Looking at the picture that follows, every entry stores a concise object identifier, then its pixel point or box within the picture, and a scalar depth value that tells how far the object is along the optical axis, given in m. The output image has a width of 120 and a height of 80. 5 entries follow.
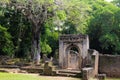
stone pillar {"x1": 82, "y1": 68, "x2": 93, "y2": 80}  12.47
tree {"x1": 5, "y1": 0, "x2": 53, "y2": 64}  19.49
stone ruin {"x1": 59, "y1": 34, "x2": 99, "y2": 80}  17.85
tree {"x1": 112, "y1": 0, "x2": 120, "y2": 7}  28.32
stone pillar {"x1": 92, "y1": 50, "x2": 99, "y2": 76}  14.20
